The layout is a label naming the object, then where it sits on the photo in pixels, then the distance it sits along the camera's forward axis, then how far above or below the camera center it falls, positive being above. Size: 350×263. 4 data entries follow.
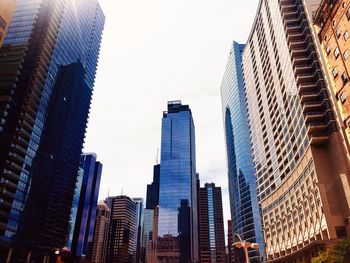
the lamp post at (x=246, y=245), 27.14 +3.43
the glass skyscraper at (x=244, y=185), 171.62 +54.35
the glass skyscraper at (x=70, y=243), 190.40 +23.82
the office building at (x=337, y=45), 50.03 +36.77
